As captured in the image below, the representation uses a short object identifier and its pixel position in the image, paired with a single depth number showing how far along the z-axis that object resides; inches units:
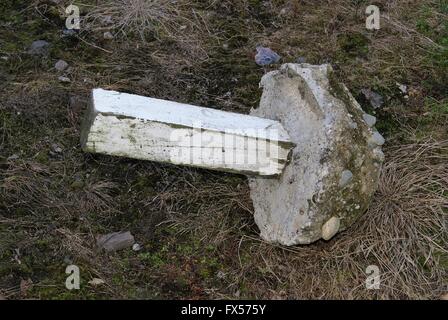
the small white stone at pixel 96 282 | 117.6
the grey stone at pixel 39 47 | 159.8
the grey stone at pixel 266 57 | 161.0
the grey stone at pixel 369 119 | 117.0
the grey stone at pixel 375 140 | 115.0
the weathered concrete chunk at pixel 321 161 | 111.1
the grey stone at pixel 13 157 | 136.7
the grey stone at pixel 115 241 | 123.3
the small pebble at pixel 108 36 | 165.8
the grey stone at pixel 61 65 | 156.3
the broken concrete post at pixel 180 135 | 104.1
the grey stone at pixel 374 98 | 152.7
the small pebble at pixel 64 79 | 153.6
